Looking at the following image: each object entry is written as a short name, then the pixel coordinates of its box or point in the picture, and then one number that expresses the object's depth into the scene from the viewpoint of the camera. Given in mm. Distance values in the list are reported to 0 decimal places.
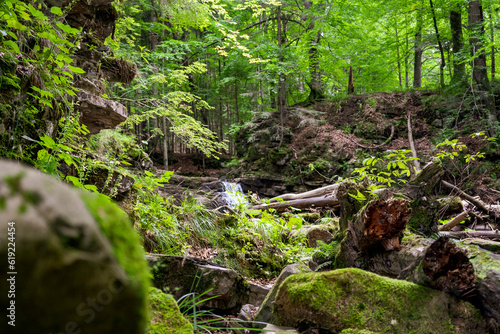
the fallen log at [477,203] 5473
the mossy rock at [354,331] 1890
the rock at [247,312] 2446
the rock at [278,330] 1914
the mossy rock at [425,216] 3814
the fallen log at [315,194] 7771
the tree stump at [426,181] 3826
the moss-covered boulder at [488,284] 2074
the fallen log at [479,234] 4723
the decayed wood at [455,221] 5141
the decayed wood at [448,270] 2129
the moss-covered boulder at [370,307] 2014
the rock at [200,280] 2594
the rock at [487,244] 3240
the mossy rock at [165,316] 1561
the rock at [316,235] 5559
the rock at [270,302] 2308
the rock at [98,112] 3988
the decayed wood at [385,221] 2998
